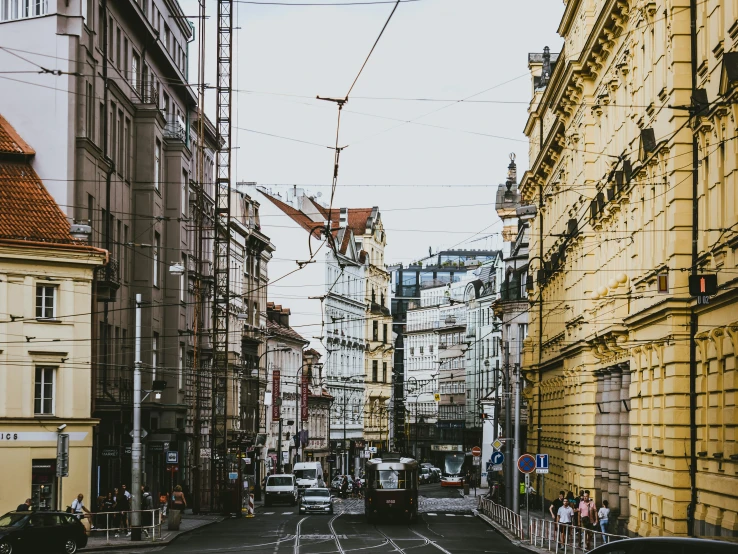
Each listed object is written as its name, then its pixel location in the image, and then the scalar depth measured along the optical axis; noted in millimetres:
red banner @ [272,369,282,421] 102500
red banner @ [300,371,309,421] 111188
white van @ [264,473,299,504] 80750
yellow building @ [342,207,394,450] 147375
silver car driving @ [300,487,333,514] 68938
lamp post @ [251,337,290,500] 91788
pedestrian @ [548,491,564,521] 47125
